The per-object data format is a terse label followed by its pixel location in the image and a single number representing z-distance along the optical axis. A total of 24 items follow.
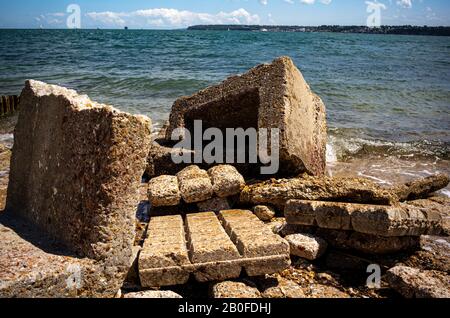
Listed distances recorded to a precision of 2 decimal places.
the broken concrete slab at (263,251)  2.76
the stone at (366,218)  3.24
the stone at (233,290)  2.59
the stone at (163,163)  5.02
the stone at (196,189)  3.88
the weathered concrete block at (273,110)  4.37
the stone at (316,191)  3.78
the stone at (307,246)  3.30
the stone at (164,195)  3.84
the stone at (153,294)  2.47
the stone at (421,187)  5.12
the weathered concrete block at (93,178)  2.29
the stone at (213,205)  4.04
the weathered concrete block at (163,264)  2.64
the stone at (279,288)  2.82
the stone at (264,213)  3.96
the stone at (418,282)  2.72
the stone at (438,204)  4.77
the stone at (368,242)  3.38
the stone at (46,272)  2.02
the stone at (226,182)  3.98
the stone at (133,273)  2.73
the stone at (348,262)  3.38
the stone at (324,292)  2.97
